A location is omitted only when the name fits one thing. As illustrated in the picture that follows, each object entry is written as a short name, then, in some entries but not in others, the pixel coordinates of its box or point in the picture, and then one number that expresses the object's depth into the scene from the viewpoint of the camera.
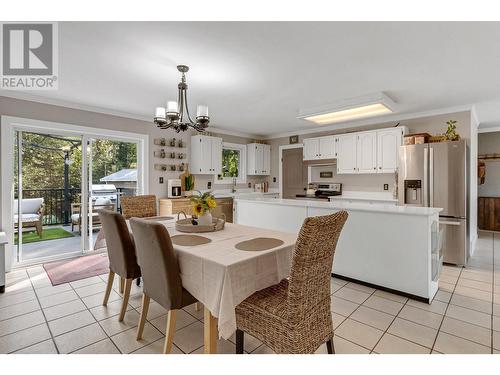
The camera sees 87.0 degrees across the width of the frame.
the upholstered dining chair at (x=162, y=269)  1.64
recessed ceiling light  3.51
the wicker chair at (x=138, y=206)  3.20
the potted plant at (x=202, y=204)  2.38
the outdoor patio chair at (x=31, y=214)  3.78
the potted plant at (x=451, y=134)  3.79
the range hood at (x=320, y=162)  5.46
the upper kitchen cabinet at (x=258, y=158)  6.52
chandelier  2.52
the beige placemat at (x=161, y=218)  2.94
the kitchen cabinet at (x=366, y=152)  4.76
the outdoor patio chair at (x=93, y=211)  4.23
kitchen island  2.56
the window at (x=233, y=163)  6.28
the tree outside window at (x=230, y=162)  6.34
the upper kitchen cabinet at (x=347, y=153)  5.02
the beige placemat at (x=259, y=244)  1.81
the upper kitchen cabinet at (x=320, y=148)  5.36
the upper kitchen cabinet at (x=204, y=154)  5.38
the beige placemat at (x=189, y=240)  1.92
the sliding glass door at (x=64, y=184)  3.71
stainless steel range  5.50
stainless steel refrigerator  3.62
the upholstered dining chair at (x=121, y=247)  2.13
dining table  1.51
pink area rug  3.26
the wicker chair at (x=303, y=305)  1.38
